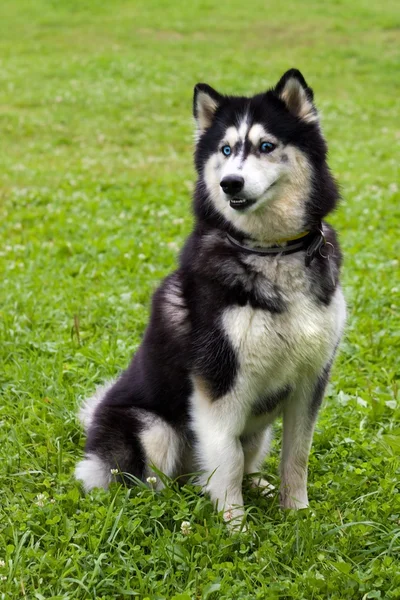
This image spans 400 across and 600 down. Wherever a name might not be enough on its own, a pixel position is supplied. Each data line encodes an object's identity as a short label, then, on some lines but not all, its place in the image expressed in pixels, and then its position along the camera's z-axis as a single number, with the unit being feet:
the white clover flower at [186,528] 9.94
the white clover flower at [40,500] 10.60
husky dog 9.99
